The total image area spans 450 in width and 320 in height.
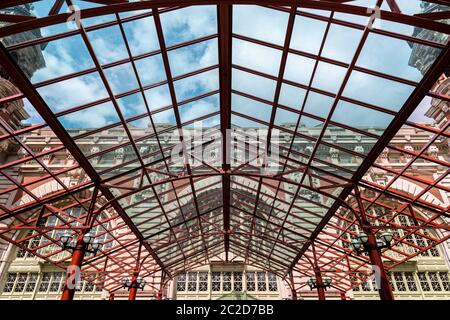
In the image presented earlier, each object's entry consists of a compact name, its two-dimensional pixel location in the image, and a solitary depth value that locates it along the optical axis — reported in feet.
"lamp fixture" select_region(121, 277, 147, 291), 57.47
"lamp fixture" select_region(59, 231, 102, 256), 34.42
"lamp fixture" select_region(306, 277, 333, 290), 59.00
